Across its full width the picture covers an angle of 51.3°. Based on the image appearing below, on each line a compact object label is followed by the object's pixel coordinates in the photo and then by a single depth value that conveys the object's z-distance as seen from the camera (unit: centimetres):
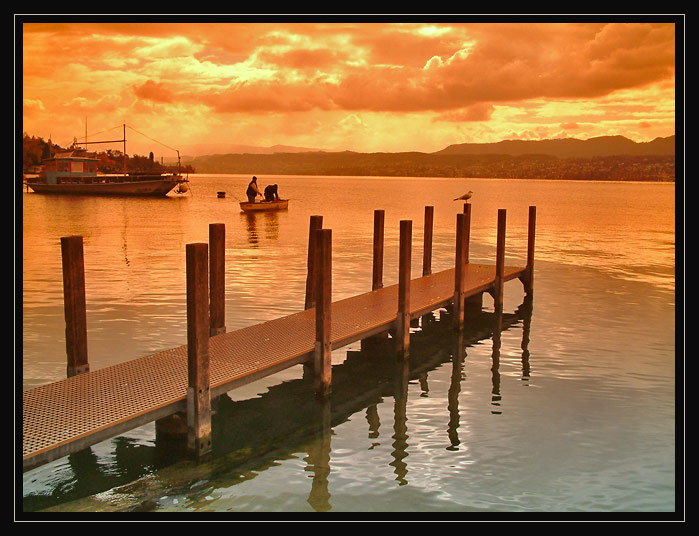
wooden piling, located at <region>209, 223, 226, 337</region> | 1182
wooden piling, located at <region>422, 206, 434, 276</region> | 1892
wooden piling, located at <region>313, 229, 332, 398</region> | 1073
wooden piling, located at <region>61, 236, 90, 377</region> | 939
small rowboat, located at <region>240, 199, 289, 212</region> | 5384
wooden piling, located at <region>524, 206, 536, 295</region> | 2050
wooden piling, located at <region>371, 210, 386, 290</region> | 1633
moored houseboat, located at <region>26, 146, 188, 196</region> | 7756
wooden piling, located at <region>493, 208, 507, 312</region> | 1817
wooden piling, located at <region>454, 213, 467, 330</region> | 1570
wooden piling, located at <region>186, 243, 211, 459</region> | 848
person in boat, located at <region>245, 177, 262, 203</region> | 5445
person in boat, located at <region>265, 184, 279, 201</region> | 5662
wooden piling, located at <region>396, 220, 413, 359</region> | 1336
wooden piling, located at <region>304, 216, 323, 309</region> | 1423
